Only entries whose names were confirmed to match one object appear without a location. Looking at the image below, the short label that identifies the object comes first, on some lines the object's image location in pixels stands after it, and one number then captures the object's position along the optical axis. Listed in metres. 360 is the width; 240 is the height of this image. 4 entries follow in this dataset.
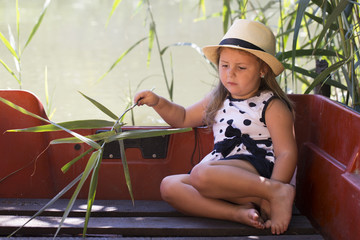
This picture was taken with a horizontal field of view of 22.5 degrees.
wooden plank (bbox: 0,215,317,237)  2.46
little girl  2.53
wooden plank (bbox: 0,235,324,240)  2.42
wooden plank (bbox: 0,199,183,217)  2.63
